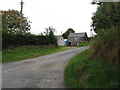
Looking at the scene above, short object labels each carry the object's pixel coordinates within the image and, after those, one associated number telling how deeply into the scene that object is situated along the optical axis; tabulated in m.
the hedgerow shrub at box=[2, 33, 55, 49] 16.61
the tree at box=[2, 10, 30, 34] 37.50
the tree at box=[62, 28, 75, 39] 72.94
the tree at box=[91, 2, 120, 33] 11.69
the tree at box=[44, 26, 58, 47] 25.27
